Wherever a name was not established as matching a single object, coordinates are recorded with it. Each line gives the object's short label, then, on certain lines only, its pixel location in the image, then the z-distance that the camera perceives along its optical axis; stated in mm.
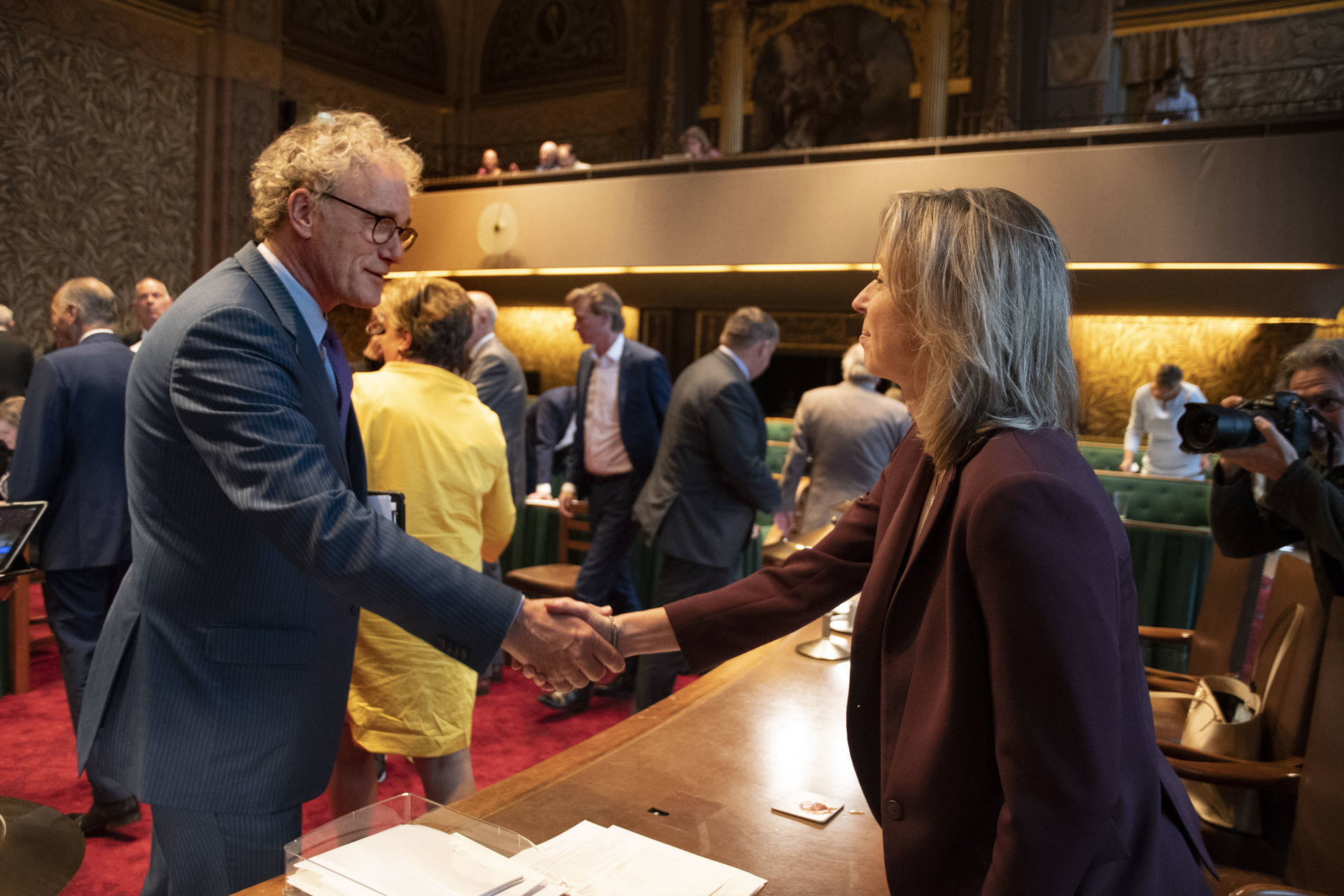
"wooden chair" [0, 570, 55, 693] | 4168
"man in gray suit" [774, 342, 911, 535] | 4281
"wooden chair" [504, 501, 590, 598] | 4629
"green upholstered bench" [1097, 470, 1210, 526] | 5023
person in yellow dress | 2291
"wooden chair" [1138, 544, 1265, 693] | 2627
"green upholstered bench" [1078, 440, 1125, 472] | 9359
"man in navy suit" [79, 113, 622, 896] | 1353
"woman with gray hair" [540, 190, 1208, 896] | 901
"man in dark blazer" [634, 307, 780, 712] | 3770
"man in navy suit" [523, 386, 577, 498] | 6633
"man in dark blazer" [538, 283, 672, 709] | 4559
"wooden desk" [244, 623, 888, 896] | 1315
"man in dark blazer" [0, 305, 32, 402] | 6180
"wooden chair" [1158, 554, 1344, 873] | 1772
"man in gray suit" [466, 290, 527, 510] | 4348
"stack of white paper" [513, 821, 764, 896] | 1153
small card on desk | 1441
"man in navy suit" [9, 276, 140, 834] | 3207
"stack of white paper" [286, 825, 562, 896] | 1029
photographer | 1825
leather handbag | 1821
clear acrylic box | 1082
